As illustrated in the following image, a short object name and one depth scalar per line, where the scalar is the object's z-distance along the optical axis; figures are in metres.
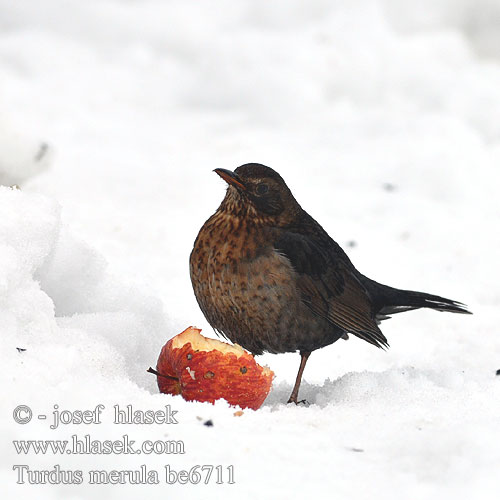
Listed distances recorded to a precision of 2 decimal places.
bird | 6.96
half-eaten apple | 6.35
